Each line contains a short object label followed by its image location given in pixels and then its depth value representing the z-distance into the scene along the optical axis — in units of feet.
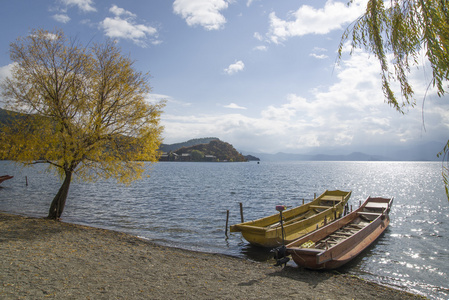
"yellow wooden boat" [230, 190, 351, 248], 49.49
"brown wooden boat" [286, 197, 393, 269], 37.65
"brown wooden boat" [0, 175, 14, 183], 135.54
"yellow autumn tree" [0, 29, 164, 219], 49.11
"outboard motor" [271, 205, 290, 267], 38.14
